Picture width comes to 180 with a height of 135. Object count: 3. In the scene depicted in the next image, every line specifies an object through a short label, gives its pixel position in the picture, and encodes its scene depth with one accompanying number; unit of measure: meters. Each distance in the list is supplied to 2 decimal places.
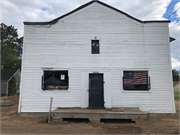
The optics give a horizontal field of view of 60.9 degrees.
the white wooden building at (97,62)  8.50
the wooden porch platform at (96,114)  6.91
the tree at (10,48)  36.44
